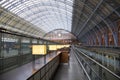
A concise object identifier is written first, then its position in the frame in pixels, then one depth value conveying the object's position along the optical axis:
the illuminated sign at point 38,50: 4.44
